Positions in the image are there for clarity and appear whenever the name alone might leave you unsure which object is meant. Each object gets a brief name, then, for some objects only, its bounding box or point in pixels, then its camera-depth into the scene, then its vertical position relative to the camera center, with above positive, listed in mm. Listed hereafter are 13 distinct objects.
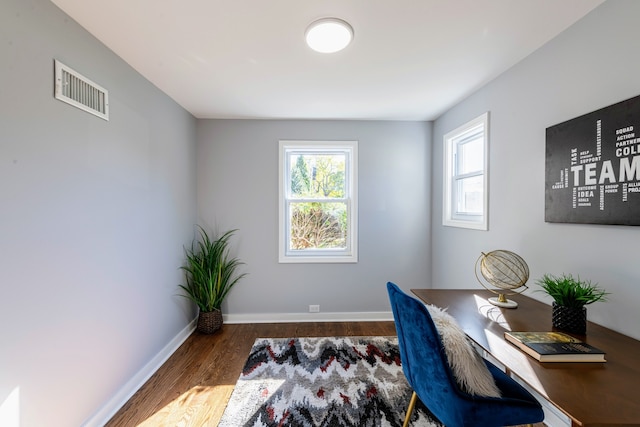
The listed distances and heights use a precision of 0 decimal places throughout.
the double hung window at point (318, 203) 3375 +96
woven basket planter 2967 -1248
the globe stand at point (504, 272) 1665 -386
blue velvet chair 1125 -805
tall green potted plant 2922 -797
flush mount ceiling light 1557 +1080
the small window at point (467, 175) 2360 +368
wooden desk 807 -593
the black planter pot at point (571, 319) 1296 -526
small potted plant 1296 -453
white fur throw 1141 -655
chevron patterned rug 1746 -1344
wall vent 1466 +706
